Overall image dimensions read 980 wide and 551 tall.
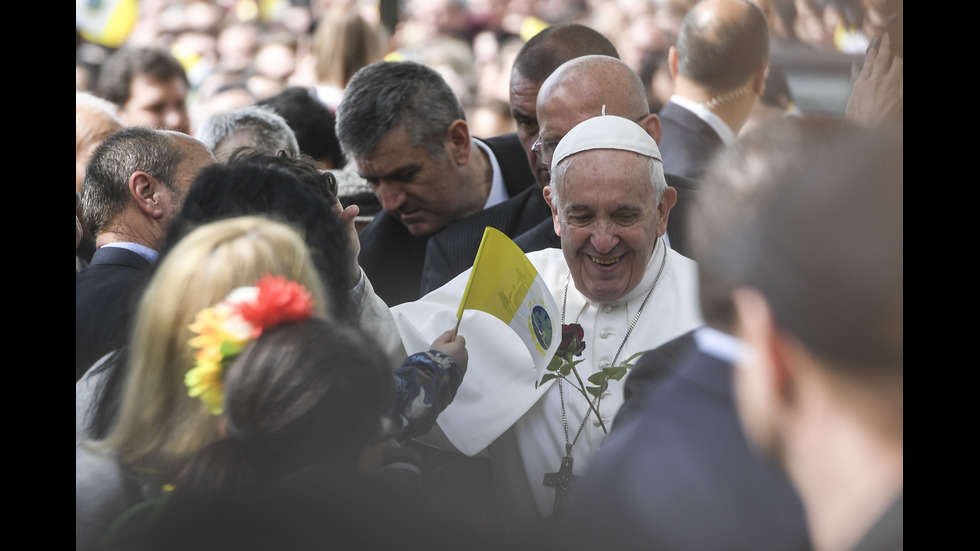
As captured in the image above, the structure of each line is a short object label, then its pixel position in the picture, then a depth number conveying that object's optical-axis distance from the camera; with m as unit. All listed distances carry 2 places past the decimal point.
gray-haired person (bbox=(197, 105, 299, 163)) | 7.97
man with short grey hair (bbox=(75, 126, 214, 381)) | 5.20
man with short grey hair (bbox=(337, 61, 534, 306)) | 7.67
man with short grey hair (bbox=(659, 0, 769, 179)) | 8.39
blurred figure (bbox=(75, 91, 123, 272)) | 7.50
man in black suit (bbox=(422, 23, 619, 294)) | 7.35
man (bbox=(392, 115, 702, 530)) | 5.62
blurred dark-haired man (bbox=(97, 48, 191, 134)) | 10.34
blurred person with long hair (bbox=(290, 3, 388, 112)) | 11.17
